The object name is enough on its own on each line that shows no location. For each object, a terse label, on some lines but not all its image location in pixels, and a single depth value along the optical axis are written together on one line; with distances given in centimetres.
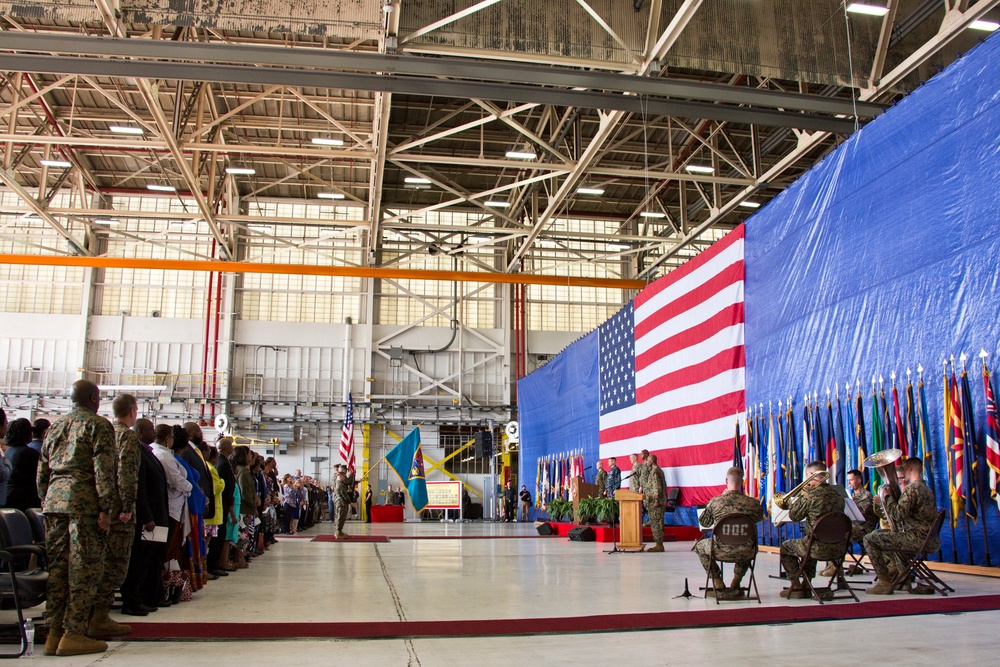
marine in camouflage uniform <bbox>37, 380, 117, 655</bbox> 381
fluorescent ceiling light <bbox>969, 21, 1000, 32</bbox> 1134
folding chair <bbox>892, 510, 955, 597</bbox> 546
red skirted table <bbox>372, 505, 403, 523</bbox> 2356
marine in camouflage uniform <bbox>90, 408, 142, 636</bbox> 406
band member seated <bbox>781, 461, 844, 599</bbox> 556
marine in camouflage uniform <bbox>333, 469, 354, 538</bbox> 1312
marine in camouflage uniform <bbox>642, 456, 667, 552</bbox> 1127
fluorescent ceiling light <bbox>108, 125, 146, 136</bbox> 1680
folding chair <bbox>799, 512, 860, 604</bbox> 539
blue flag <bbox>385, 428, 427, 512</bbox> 1919
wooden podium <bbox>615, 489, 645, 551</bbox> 1126
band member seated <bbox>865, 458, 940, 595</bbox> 557
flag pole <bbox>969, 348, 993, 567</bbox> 684
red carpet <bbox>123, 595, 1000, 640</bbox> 432
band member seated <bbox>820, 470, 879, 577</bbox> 679
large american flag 1170
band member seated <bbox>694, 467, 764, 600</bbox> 562
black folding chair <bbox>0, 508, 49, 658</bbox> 379
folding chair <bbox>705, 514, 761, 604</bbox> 558
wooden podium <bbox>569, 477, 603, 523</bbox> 1559
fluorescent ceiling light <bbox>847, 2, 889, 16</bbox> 1083
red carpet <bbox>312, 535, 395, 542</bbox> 1391
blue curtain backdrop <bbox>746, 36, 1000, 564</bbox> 705
